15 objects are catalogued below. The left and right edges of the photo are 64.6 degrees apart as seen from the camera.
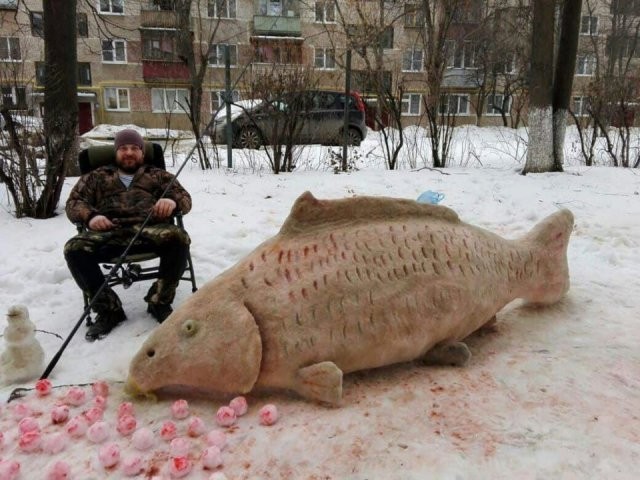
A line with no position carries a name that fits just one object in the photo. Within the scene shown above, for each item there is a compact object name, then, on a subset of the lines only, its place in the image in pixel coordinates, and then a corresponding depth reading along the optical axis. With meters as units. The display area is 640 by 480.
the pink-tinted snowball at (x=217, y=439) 1.91
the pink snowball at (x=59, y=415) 2.09
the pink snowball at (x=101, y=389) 2.25
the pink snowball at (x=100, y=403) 2.16
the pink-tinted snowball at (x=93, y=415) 2.06
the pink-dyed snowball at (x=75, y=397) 2.23
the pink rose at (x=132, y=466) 1.77
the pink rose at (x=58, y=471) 1.73
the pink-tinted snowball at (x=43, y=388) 2.29
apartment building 20.38
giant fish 2.11
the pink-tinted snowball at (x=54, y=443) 1.91
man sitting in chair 2.97
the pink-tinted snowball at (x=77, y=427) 1.98
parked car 7.30
